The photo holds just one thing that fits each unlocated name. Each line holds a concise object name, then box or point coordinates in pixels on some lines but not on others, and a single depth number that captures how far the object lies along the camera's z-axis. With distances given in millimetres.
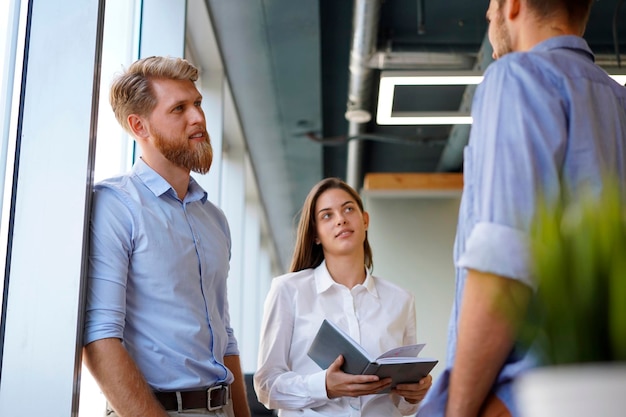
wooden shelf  6590
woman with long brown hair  2461
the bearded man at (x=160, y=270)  1900
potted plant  686
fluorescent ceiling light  4551
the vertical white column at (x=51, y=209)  1962
